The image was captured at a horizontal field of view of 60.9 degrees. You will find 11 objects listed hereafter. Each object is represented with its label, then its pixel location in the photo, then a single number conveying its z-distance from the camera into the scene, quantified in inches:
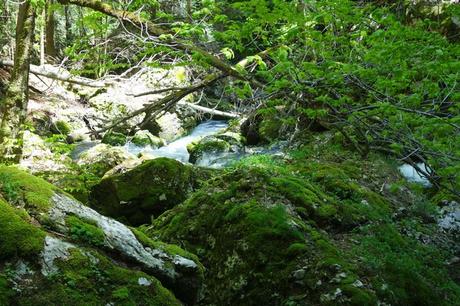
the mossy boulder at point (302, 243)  176.9
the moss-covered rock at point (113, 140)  631.8
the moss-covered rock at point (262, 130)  566.7
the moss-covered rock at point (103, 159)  400.3
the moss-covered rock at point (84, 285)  102.0
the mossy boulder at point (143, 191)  299.6
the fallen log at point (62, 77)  318.7
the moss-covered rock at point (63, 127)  677.5
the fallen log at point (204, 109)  317.3
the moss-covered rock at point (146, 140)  644.1
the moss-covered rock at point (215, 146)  540.1
